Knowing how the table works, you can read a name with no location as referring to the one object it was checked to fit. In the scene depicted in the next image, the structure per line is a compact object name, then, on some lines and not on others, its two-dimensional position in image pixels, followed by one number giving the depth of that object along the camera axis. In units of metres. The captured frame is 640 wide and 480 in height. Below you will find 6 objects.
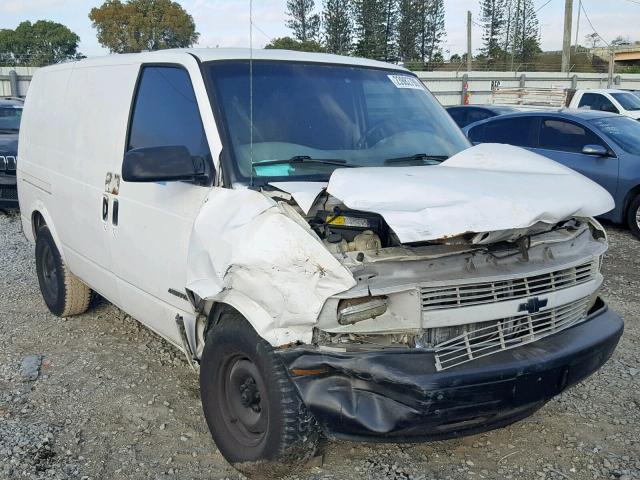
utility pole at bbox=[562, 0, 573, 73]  29.49
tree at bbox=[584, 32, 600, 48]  45.22
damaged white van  2.82
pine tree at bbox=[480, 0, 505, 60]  60.34
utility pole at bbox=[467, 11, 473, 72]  40.25
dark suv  10.10
